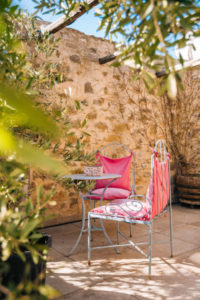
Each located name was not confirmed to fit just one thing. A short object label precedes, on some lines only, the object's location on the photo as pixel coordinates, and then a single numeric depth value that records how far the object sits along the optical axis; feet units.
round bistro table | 8.62
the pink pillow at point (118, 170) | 11.29
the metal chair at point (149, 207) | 7.14
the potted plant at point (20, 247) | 2.20
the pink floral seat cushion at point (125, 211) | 7.22
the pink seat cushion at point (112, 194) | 10.19
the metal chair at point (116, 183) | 10.27
